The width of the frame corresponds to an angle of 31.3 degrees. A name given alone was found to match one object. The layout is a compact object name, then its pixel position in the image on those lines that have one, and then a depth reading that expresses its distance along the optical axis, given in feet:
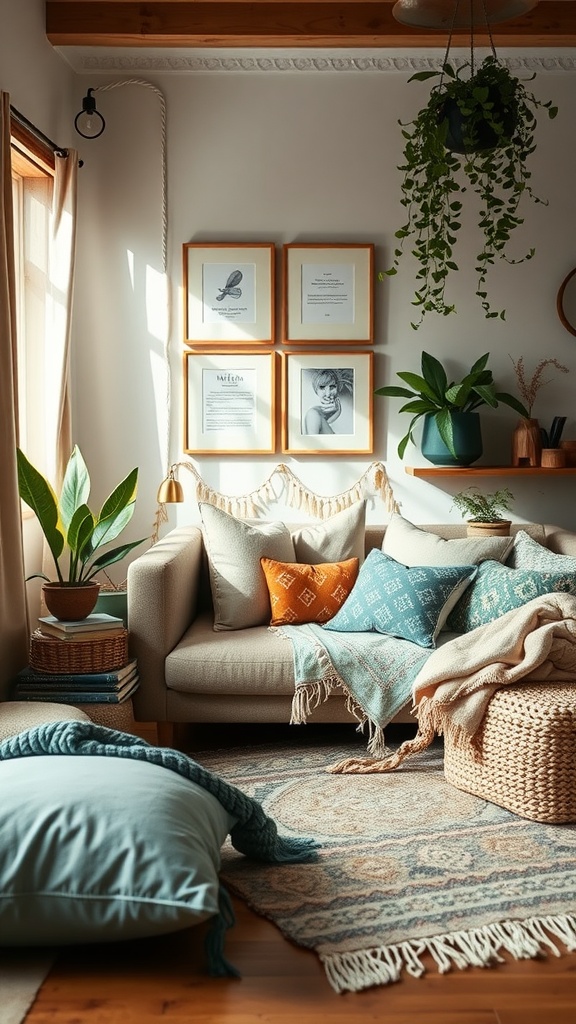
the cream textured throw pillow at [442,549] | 12.00
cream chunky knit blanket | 9.23
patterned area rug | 6.72
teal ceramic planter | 13.42
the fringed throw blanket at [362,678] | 10.62
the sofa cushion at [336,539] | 12.85
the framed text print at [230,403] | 14.02
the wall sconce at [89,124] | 13.79
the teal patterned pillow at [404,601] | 11.15
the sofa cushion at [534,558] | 11.43
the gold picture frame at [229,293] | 13.88
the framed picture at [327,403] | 14.01
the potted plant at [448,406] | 13.41
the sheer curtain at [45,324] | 12.91
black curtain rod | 11.32
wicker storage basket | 10.41
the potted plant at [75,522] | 10.56
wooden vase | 13.65
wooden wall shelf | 13.57
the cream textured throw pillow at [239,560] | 11.98
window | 12.92
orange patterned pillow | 12.00
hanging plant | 10.31
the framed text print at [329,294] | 13.89
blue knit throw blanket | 7.63
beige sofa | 10.77
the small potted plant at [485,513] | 13.12
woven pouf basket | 8.76
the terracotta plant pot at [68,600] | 10.68
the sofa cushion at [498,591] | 11.05
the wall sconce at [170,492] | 13.30
